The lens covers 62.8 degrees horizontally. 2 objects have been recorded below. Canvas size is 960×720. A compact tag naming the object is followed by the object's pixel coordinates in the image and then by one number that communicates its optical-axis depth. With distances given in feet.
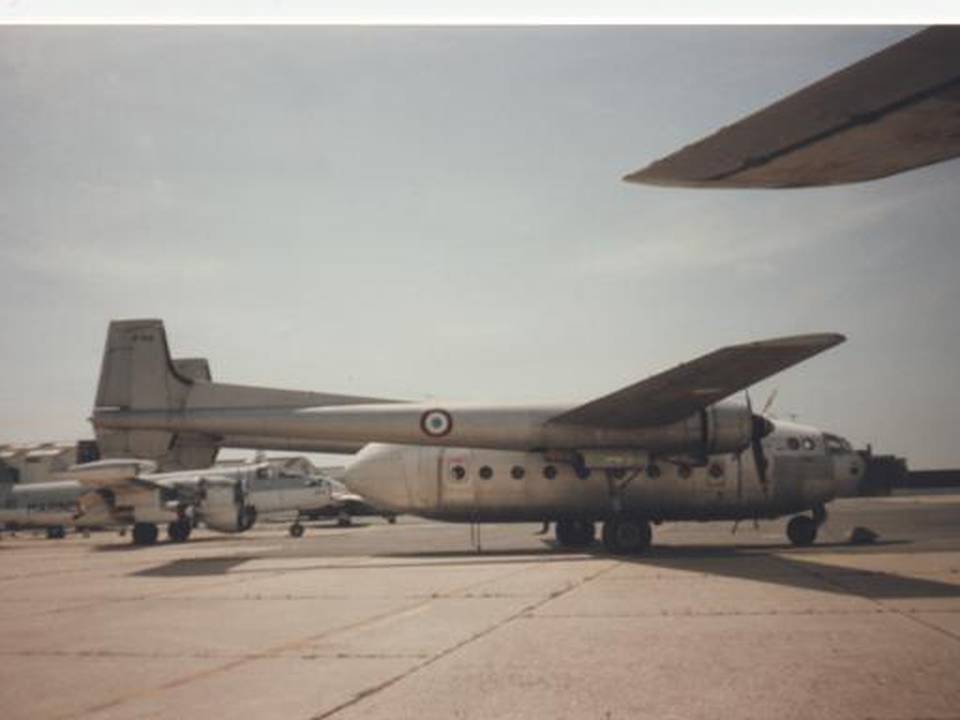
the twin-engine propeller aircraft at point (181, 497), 90.43
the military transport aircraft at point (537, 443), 59.26
